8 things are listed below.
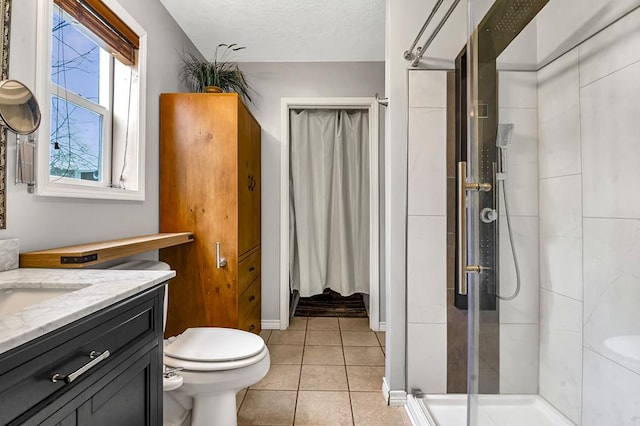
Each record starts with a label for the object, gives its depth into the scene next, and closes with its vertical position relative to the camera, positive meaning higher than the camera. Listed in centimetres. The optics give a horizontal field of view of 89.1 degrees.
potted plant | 235 +106
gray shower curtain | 321 +15
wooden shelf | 112 -15
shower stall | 90 +1
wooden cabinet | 204 +9
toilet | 132 -65
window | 125 +54
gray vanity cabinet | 55 -33
